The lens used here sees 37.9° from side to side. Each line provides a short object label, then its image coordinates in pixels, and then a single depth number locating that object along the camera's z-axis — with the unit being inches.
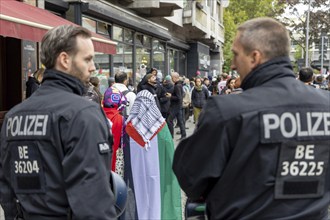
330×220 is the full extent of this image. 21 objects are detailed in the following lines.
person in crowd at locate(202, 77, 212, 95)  725.8
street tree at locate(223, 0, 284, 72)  1651.1
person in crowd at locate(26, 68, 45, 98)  344.8
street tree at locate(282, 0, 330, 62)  1455.5
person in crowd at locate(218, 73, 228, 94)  527.8
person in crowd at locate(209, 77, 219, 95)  660.4
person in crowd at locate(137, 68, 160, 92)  402.0
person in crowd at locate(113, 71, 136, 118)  297.1
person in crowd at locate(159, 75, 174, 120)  486.6
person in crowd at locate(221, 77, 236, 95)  333.1
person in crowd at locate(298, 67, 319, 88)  279.0
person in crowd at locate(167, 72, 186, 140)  510.0
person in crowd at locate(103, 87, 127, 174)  211.6
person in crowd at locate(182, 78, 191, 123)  587.6
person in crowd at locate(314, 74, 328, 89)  452.4
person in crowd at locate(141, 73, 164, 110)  399.2
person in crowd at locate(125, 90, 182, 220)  193.8
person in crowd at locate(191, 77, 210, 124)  573.6
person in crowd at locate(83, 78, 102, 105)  252.6
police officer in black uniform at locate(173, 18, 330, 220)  79.7
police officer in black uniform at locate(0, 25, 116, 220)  87.7
